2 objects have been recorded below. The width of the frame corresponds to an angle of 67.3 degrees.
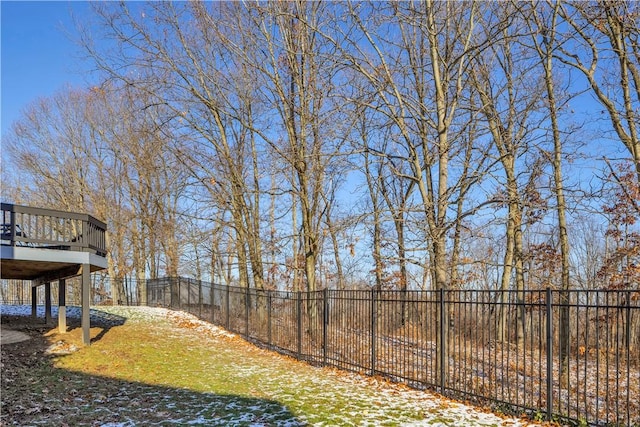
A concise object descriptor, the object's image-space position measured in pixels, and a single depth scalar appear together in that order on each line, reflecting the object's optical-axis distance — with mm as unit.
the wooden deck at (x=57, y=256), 10406
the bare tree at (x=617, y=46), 11347
